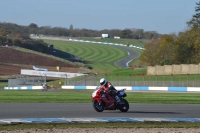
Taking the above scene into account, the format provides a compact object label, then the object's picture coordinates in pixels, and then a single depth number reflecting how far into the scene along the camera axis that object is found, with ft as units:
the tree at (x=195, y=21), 383.65
